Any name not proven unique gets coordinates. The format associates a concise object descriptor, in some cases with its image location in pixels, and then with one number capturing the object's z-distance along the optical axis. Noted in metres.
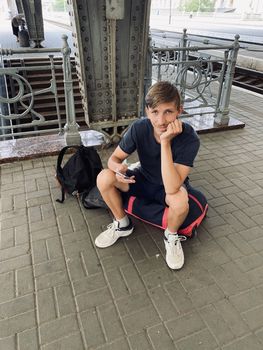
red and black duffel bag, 2.34
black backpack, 2.84
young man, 1.90
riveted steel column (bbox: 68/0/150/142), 3.15
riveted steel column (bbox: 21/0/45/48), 11.90
